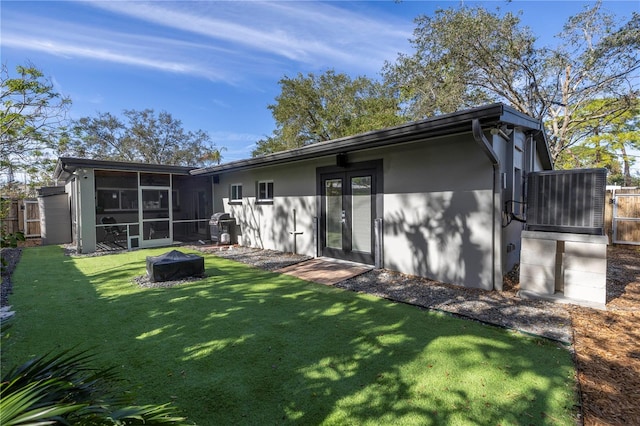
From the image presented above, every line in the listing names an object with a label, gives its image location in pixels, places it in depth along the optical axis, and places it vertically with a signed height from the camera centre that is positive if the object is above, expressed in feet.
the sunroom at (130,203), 30.27 +0.37
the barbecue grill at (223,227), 34.65 -2.58
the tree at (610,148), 63.00 +11.90
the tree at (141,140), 76.95 +17.84
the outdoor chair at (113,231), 37.83 -3.20
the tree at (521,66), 36.58 +17.79
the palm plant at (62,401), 3.13 -2.45
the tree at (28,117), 35.17 +11.20
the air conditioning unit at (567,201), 13.98 +0.01
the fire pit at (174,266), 19.20 -3.96
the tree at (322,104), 67.26 +22.13
